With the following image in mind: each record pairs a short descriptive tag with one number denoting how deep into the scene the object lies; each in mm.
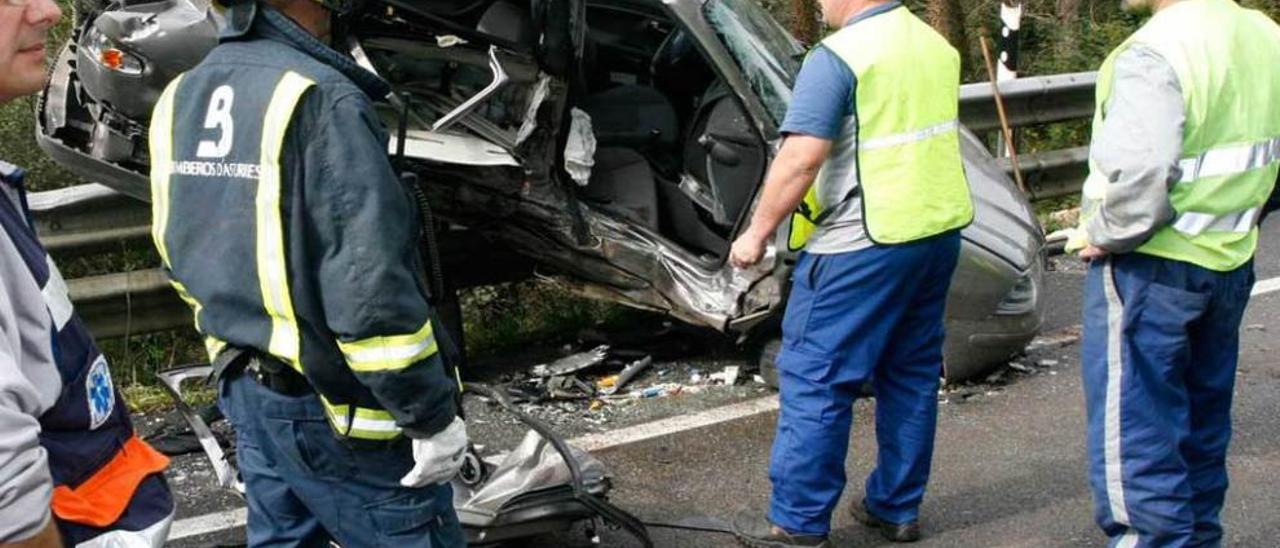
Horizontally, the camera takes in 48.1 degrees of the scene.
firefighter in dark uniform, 2510
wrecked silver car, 5035
